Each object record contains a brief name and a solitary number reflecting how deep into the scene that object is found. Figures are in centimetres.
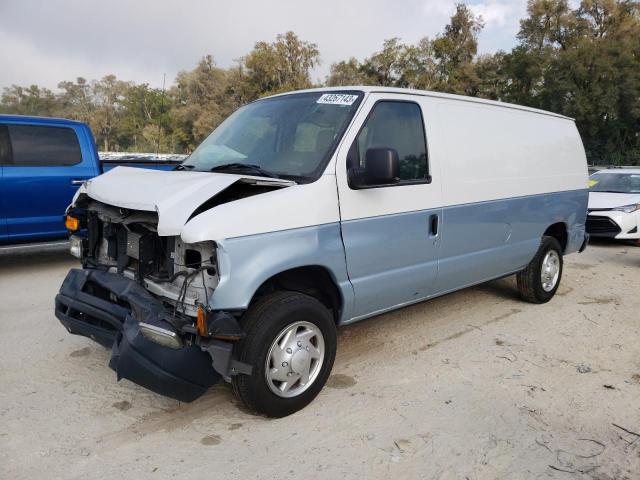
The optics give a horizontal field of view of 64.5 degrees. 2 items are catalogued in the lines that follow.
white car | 951
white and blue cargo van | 287
